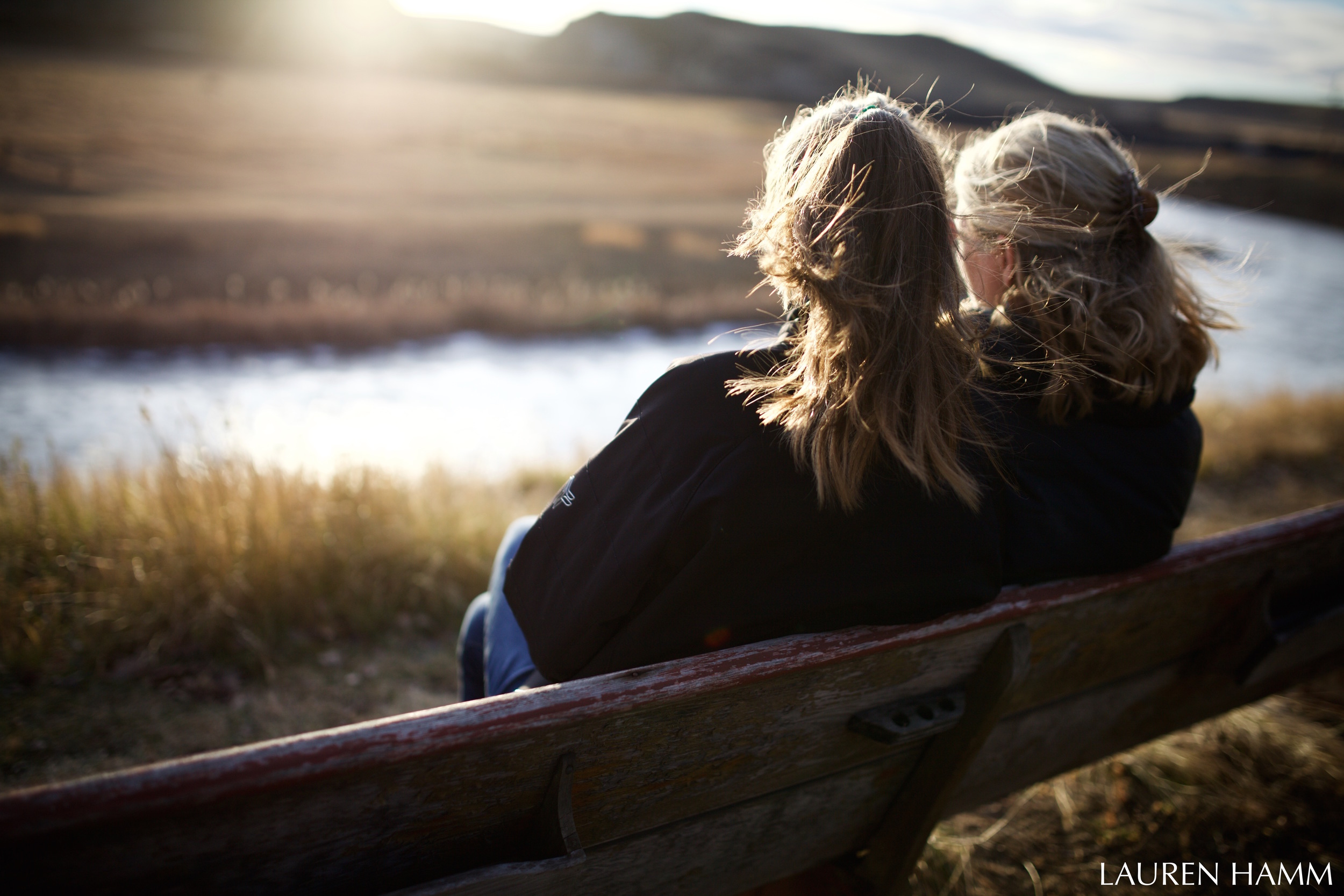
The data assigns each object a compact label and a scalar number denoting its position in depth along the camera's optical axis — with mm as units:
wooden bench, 785
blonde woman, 1468
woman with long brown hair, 1251
